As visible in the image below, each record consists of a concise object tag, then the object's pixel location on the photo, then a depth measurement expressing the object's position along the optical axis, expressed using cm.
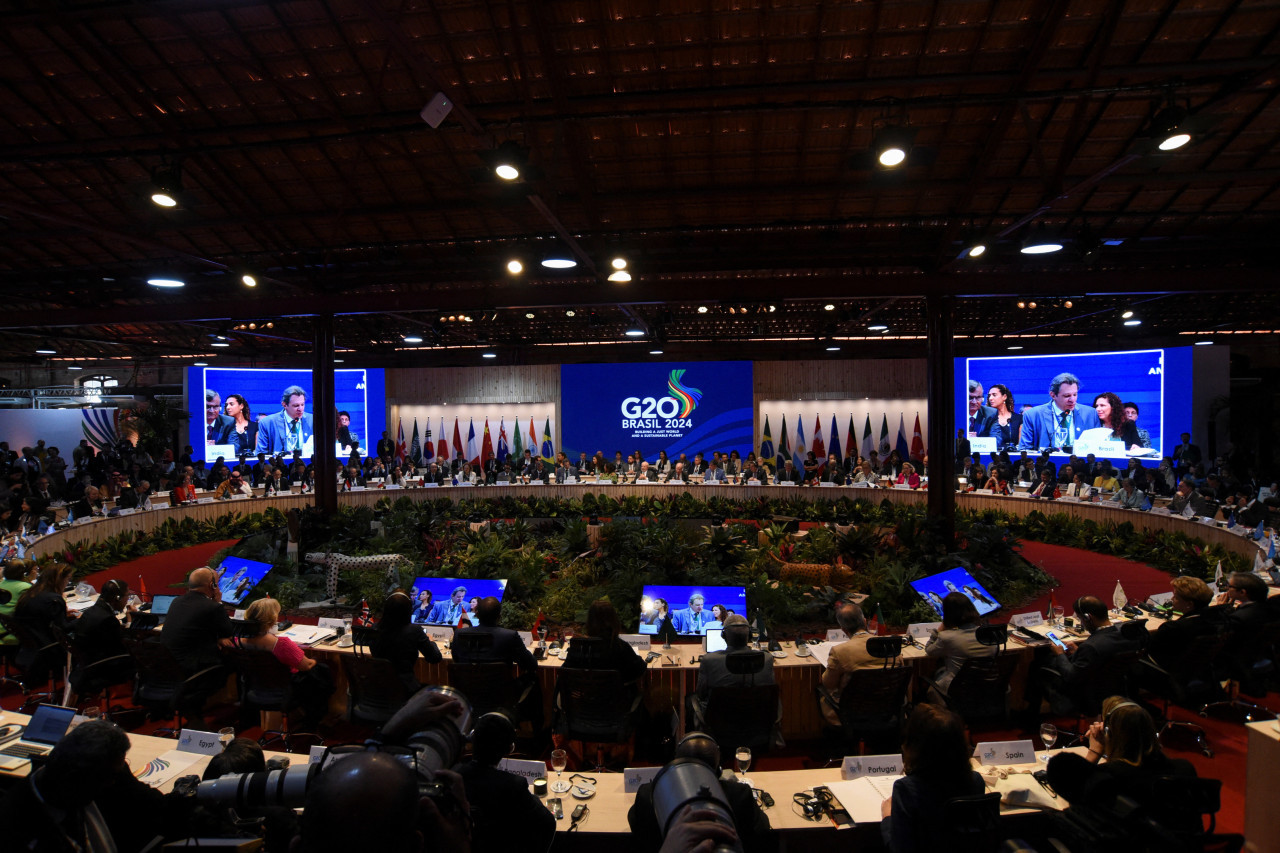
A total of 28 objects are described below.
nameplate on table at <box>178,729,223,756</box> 328
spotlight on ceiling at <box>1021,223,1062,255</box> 720
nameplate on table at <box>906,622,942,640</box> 518
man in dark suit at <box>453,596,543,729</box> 429
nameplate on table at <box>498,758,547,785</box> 299
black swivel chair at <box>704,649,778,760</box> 372
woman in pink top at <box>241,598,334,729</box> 442
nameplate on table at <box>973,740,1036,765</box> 312
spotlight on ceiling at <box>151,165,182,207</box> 672
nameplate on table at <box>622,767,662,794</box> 289
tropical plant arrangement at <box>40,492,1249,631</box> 711
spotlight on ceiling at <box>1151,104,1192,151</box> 564
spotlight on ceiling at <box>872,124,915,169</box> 561
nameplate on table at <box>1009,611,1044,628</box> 544
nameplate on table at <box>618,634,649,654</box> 496
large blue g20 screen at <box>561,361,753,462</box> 1942
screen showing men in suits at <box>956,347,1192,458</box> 1619
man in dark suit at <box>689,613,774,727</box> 388
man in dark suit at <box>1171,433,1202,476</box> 1495
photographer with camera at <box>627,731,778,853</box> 128
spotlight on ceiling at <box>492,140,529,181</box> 609
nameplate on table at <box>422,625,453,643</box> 516
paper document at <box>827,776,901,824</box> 266
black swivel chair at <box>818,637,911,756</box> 396
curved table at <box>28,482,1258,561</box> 941
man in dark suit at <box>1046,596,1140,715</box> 429
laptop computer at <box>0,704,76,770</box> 313
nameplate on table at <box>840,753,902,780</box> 300
